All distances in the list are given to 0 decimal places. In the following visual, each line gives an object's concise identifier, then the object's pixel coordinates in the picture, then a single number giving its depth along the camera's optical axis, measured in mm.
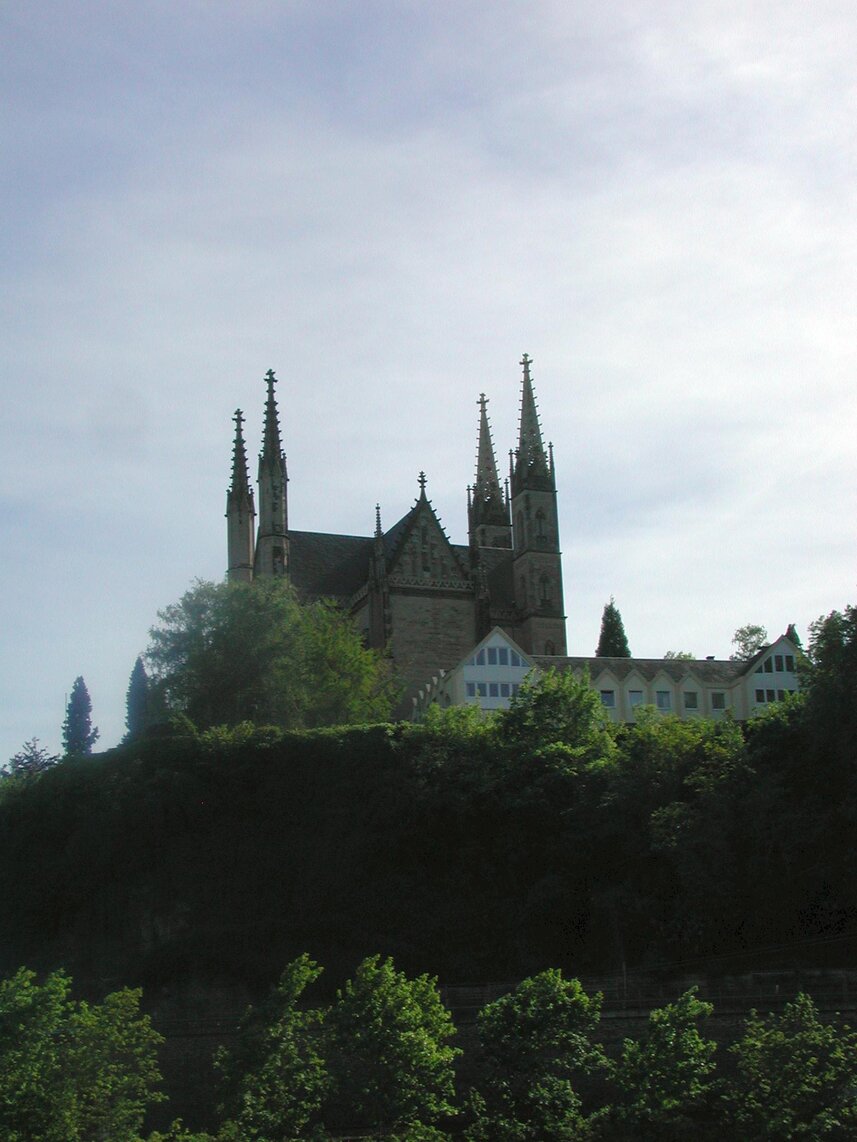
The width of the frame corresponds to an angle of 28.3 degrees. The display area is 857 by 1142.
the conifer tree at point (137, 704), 78812
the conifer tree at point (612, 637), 118062
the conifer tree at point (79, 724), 104500
